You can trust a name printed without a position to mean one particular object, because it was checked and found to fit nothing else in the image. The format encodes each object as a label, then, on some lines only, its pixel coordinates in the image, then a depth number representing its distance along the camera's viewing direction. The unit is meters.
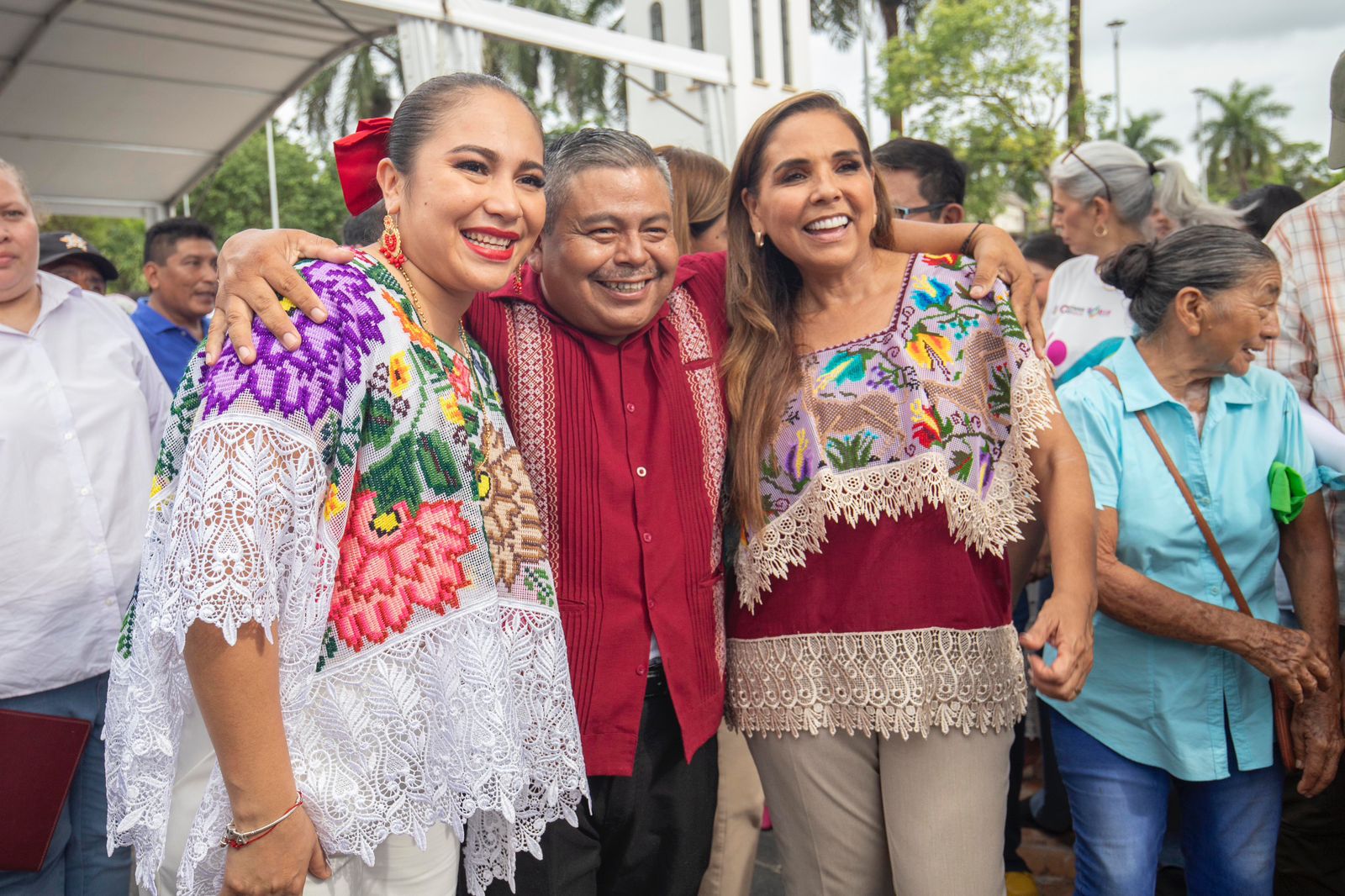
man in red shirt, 2.09
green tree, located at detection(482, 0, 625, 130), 30.11
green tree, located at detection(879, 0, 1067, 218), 16.91
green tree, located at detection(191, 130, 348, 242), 24.45
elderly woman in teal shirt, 2.52
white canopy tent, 7.52
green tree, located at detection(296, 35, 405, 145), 26.00
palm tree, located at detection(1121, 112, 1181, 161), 36.03
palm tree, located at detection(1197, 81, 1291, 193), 46.44
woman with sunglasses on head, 4.09
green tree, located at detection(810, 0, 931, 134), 27.39
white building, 11.17
